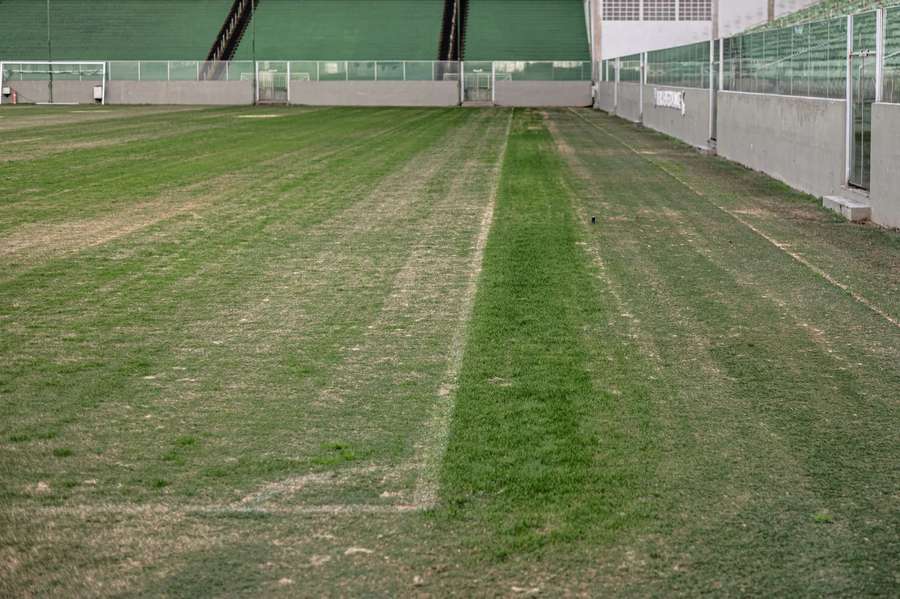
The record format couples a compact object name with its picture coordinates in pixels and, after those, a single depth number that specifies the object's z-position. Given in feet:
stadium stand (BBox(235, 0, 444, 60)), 236.63
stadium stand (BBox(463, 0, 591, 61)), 237.86
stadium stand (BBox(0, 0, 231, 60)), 237.25
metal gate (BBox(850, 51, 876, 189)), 52.65
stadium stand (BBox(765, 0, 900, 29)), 114.54
